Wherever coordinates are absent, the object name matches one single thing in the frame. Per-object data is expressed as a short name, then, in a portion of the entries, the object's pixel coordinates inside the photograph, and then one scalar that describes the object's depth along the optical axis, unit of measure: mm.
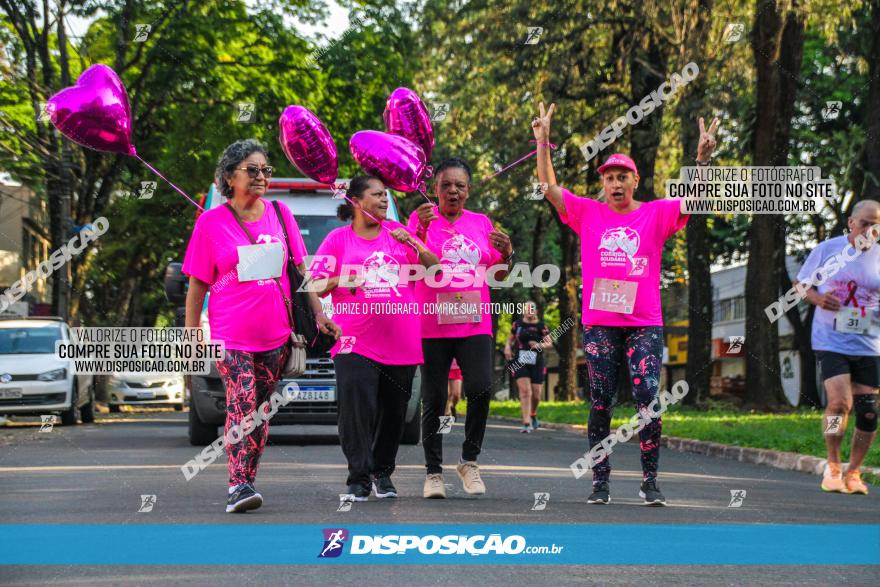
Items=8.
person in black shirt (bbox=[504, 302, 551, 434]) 19438
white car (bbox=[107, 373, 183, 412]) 36438
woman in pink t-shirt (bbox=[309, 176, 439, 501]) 8523
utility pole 27656
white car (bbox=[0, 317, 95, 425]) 21875
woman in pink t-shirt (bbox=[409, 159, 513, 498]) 8805
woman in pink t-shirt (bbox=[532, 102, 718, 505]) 8578
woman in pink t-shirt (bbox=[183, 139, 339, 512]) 7953
